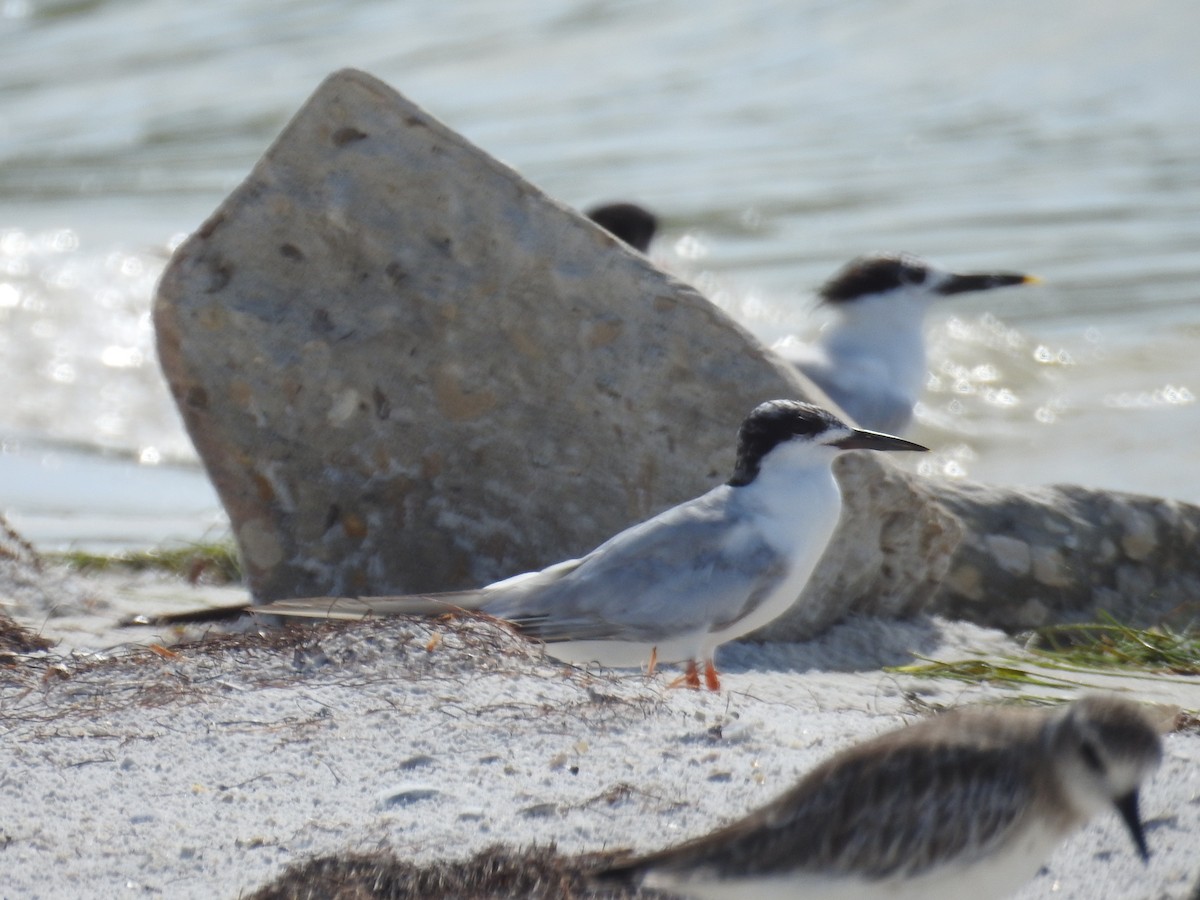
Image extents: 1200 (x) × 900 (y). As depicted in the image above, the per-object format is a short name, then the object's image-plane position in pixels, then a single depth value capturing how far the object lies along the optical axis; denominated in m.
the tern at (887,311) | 15.11
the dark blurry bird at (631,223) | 18.50
